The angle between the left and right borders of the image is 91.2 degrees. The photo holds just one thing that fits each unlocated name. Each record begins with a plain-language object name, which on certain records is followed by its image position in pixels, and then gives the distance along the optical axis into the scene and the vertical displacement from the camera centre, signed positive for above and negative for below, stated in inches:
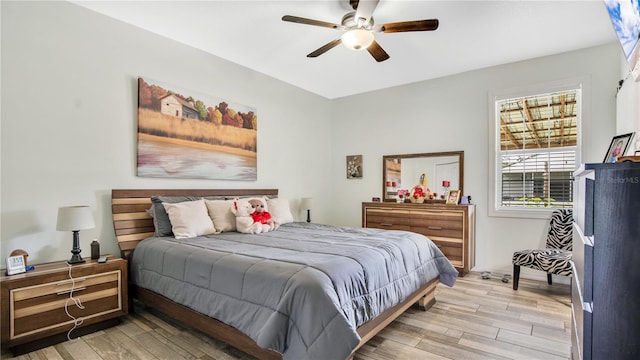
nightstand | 84.1 -37.0
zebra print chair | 126.1 -31.3
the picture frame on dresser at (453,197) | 168.6 -9.7
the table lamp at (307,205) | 191.2 -16.5
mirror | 176.6 +4.3
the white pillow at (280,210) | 154.4 -16.3
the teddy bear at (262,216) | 134.6 -16.9
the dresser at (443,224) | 157.6 -24.3
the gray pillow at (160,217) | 121.3 -15.7
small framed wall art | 214.4 +8.3
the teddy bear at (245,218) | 130.0 -17.2
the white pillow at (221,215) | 132.3 -16.0
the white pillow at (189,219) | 118.8 -16.5
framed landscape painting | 129.3 +19.5
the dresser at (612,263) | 41.9 -11.5
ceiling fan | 95.2 +49.3
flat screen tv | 57.2 +30.5
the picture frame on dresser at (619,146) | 97.8 +11.5
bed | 66.6 -27.4
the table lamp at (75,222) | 96.3 -14.2
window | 150.6 +15.4
